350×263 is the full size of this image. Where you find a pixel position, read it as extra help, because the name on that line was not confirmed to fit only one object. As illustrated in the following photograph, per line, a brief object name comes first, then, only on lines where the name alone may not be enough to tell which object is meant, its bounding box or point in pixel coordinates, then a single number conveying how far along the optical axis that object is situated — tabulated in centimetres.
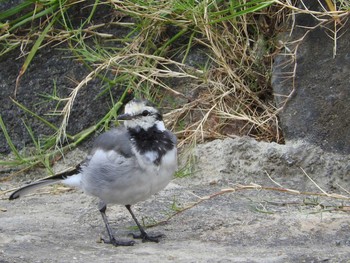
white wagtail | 844
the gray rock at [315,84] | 1037
